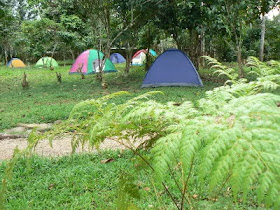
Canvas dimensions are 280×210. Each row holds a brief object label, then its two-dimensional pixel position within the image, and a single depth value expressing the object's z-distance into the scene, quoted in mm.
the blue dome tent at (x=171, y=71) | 11250
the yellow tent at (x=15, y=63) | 26766
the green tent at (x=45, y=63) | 24453
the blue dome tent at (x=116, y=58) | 28388
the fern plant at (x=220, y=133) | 891
